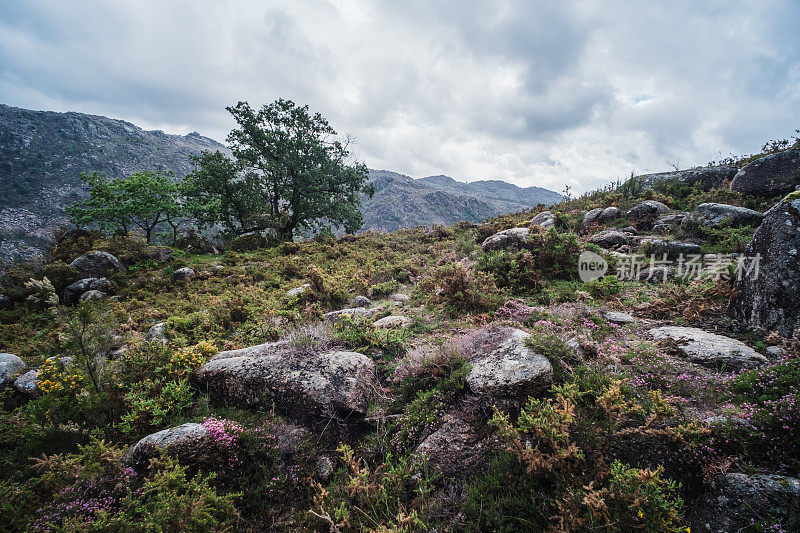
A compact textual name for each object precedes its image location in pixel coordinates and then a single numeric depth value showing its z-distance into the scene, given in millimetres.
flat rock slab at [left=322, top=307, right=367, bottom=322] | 7258
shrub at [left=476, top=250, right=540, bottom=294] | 8438
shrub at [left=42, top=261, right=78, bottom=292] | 10133
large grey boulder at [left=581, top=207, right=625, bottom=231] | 14703
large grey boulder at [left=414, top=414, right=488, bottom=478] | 3537
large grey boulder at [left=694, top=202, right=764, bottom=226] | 10422
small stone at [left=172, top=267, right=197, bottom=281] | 11984
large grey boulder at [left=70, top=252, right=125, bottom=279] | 11328
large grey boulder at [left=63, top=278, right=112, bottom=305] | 10055
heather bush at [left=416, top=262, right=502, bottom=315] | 7230
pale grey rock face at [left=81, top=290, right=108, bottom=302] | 9627
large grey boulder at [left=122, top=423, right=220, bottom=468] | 3543
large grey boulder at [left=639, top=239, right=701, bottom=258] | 9422
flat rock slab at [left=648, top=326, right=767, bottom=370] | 4234
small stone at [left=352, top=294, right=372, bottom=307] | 8906
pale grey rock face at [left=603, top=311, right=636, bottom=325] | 6079
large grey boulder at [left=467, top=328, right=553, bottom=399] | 3992
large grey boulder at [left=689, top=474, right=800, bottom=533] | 2301
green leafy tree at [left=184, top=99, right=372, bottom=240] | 19953
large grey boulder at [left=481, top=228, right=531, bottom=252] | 11070
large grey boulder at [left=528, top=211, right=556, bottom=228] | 16125
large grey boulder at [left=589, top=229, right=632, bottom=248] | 11684
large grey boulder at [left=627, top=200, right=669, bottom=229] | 13977
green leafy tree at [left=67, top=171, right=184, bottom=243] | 14789
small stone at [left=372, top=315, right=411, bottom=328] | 6805
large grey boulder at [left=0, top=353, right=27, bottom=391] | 5425
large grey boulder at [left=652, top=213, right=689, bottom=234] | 11843
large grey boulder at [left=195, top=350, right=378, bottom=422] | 4488
